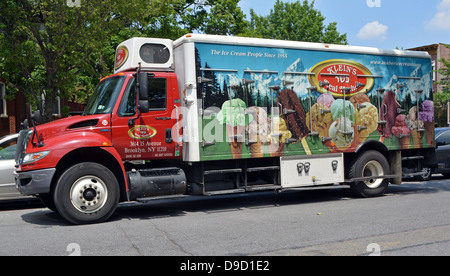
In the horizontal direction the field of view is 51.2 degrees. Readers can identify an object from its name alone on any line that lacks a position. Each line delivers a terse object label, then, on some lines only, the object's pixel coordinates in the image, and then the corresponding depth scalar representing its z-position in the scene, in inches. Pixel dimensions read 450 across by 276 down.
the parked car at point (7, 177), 392.5
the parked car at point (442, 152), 592.4
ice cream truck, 324.5
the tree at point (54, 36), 553.3
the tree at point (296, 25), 1744.6
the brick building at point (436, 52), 1704.0
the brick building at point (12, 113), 853.8
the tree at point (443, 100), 1348.4
